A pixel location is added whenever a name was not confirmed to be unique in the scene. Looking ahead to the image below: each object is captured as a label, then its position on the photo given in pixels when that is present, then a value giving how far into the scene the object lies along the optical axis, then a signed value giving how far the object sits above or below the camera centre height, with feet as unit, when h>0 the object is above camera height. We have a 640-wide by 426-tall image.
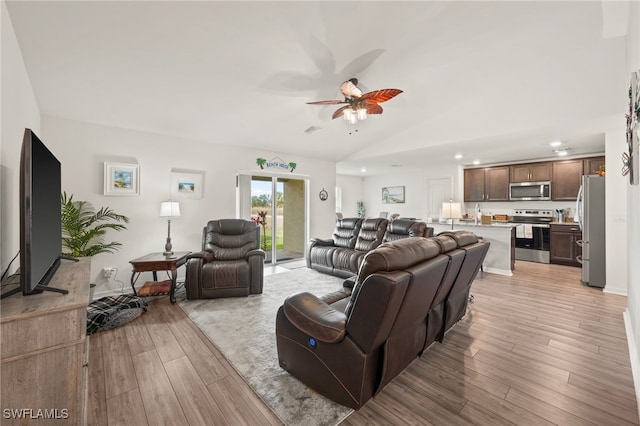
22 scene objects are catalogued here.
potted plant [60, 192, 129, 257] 10.95 -0.60
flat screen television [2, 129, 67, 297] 4.17 -0.08
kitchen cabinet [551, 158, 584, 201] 18.49 +2.49
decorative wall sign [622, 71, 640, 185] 5.27 +1.88
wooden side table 11.07 -2.18
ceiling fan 9.41 +4.25
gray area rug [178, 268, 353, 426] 5.44 -3.89
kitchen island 15.83 -1.97
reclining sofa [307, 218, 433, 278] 14.78 -1.66
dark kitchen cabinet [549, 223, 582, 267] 17.69 -1.99
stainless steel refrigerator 13.50 -0.85
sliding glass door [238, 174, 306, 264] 17.74 +0.20
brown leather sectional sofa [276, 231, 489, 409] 4.84 -2.23
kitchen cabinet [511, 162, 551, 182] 19.70 +3.21
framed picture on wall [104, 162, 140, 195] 12.44 +1.64
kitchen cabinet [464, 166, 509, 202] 21.54 +2.55
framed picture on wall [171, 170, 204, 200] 14.44 +1.62
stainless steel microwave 19.61 +1.79
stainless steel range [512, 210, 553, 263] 19.01 -1.58
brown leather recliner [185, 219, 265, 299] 11.51 -2.25
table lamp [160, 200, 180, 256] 12.82 +0.15
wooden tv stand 3.75 -2.15
